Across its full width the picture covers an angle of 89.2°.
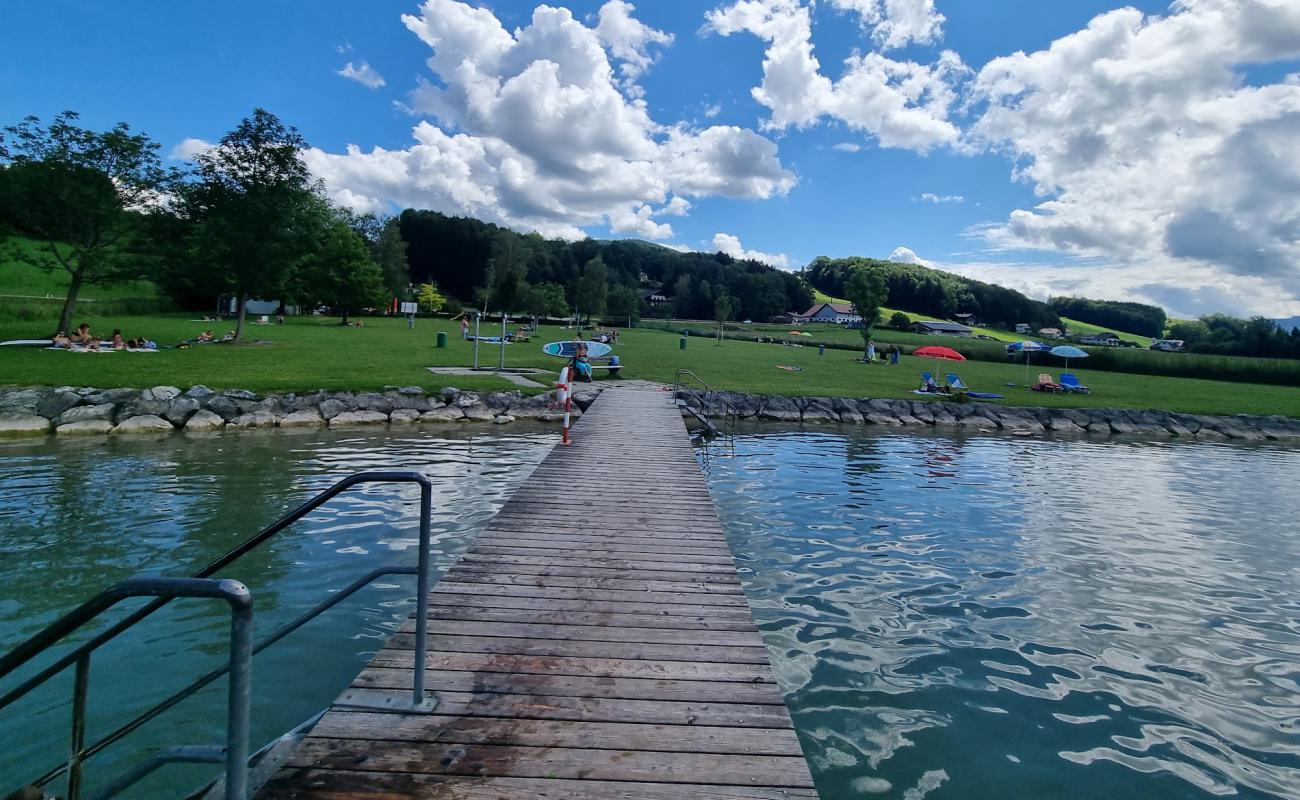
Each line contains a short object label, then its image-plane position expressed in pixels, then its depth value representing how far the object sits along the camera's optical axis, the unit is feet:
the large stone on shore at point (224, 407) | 59.98
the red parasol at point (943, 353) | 106.93
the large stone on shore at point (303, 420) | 61.67
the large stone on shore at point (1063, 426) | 85.51
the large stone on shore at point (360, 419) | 63.93
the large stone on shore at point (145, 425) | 55.01
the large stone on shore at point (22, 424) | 51.06
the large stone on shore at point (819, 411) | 81.63
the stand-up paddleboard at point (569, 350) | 93.30
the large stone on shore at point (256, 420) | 60.03
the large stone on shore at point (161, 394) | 58.80
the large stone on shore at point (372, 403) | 66.49
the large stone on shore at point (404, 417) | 66.90
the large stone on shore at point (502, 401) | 71.76
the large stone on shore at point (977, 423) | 84.43
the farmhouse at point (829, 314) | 461.90
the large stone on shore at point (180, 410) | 57.62
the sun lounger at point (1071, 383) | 110.52
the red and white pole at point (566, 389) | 44.02
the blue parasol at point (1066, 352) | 113.70
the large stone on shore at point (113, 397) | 56.39
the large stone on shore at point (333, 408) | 64.13
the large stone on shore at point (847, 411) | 81.97
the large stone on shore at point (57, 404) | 53.78
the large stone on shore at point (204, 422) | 57.77
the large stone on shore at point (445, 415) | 68.28
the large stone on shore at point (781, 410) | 81.51
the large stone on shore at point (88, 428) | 53.11
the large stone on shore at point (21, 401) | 52.49
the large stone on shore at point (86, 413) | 53.83
